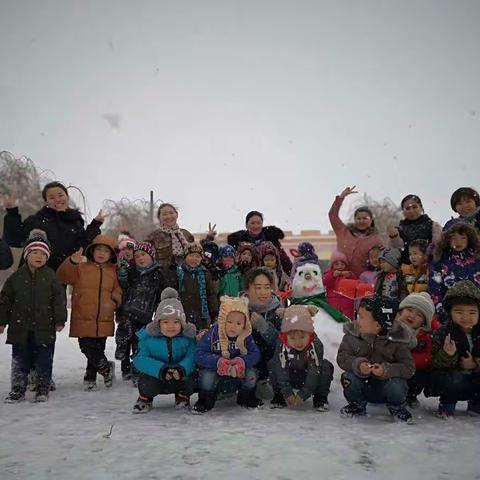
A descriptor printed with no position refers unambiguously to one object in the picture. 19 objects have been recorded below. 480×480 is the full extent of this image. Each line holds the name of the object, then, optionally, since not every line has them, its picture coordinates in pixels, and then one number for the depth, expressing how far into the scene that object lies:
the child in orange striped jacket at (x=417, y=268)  5.38
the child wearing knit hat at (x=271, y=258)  6.41
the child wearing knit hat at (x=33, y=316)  4.91
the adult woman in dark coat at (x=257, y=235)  7.07
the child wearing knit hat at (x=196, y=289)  5.78
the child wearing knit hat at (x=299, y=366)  4.55
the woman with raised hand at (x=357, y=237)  6.82
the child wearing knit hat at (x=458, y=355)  4.25
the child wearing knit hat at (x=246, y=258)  6.30
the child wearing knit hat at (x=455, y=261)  4.95
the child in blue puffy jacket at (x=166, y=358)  4.47
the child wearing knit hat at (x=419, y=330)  4.52
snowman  5.80
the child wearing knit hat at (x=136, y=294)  5.70
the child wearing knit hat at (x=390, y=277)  5.59
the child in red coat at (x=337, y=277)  6.36
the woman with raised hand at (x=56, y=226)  5.68
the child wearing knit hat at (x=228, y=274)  6.19
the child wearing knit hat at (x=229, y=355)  4.51
